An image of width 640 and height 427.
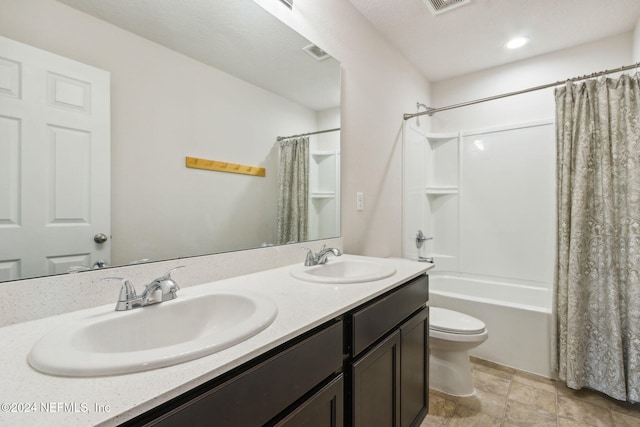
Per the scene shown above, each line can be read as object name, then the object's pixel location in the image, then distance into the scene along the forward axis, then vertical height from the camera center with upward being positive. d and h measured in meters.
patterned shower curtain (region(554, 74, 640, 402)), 1.74 -0.17
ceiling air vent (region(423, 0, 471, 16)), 1.88 +1.33
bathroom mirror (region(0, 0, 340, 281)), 0.85 +0.40
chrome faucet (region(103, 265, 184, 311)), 0.82 -0.23
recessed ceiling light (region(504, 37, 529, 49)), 2.30 +1.34
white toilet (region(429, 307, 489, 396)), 1.77 -0.85
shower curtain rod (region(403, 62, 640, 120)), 1.77 +0.84
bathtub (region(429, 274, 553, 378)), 2.03 -0.81
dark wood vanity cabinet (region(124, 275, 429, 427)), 0.56 -0.43
